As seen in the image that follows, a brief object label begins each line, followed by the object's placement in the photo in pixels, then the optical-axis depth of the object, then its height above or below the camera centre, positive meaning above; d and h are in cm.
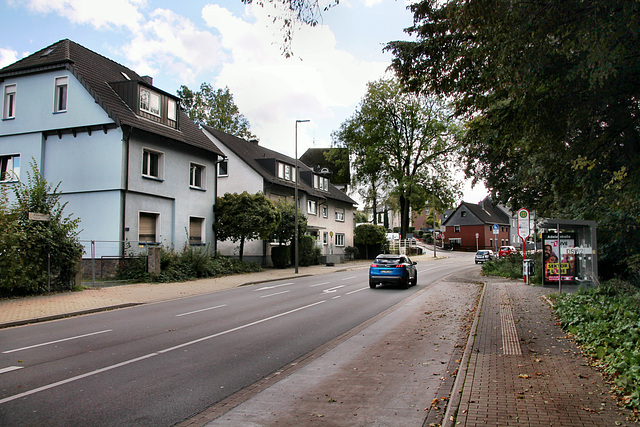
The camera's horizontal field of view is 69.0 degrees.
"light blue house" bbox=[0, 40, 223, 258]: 2175 +469
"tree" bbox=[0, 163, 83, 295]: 1430 -22
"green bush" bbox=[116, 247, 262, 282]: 2064 -136
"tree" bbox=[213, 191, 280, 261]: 2709 +130
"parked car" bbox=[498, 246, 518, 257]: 4323 -97
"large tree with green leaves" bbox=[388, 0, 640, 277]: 732 +302
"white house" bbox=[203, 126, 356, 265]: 3472 +425
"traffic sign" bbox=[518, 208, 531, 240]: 1894 +69
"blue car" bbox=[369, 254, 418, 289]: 1909 -129
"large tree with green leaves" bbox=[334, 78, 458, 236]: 4594 +986
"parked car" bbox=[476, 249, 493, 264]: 4612 -160
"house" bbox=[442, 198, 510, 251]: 8262 +220
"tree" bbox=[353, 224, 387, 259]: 5081 +61
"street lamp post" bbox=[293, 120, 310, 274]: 2819 +21
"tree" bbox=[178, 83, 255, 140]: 4825 +1368
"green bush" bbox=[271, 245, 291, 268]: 3272 -117
